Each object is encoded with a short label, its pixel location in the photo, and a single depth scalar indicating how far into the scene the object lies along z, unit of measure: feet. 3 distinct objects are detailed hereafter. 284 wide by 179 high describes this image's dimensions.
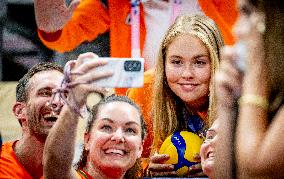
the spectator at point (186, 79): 17.84
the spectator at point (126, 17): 22.33
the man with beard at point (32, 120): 16.34
